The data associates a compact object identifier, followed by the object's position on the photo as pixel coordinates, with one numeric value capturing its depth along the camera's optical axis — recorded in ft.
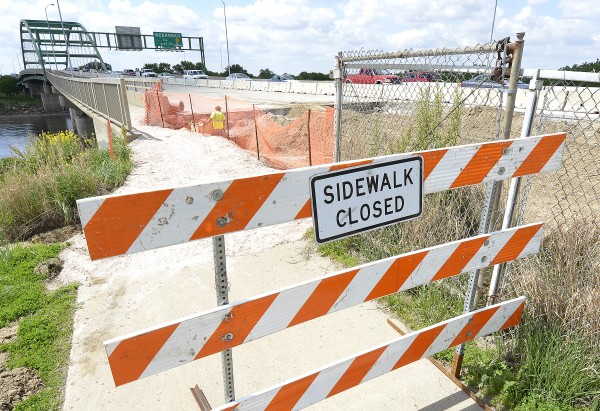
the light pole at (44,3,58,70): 253.20
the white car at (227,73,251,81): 168.16
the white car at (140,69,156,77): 200.34
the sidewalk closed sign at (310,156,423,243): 5.97
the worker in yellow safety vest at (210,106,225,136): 41.91
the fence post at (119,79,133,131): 40.19
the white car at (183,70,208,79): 175.88
